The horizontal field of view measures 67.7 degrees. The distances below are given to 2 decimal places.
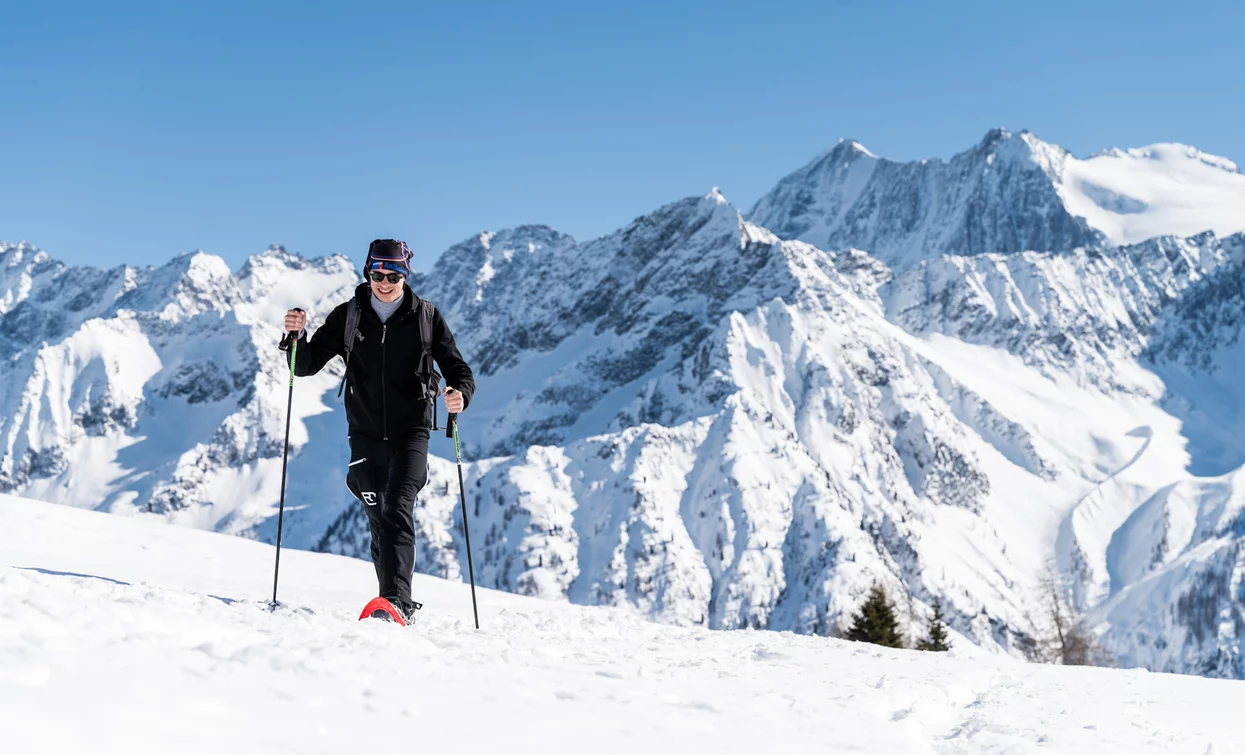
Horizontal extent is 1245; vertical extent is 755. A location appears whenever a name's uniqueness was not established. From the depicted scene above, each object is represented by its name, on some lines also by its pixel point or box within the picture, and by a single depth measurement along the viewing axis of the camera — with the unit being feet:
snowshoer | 27.86
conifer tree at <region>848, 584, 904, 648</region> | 120.57
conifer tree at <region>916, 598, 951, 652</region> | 137.90
